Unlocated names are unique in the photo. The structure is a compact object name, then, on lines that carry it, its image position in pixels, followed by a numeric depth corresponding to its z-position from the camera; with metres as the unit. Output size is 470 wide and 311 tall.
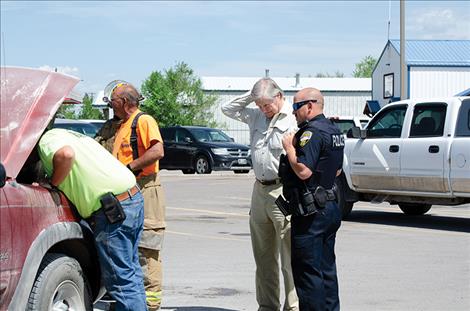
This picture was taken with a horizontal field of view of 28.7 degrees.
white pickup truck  13.37
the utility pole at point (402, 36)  31.46
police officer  6.60
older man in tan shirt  7.34
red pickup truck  5.43
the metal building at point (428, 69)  56.88
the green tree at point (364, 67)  150.73
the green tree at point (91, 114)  78.75
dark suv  29.23
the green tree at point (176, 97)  81.00
